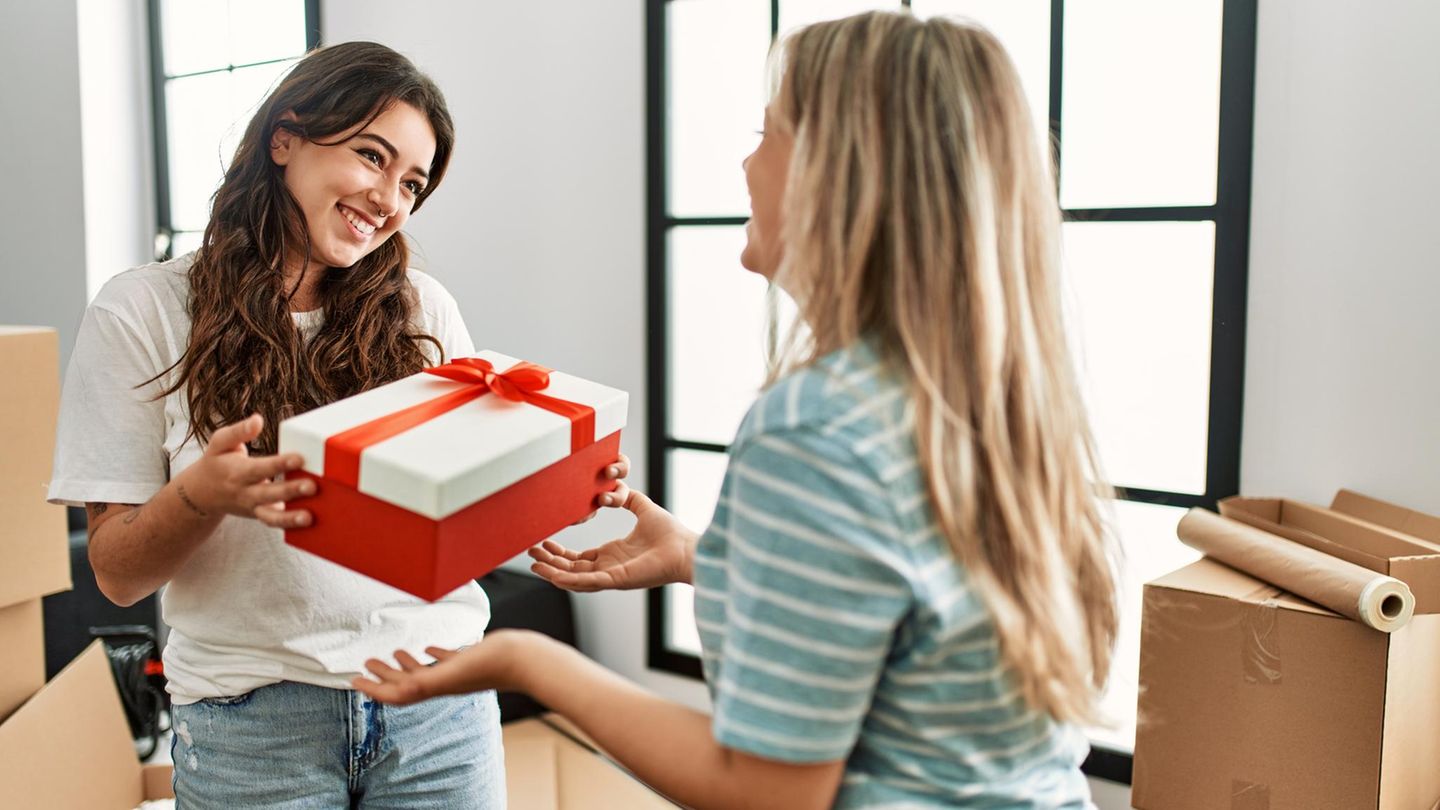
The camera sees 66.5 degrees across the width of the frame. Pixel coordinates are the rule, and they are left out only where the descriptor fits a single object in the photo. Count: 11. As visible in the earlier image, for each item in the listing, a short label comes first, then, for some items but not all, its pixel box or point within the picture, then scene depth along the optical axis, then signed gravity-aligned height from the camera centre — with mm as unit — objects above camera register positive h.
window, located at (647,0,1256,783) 1721 +60
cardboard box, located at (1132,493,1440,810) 1357 -557
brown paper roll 1308 -394
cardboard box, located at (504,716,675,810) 2041 -999
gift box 899 -179
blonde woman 637 -138
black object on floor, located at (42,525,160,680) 2496 -823
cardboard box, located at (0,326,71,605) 1515 -280
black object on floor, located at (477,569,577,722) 2324 -751
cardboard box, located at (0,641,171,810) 1588 -765
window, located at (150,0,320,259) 3215 +490
